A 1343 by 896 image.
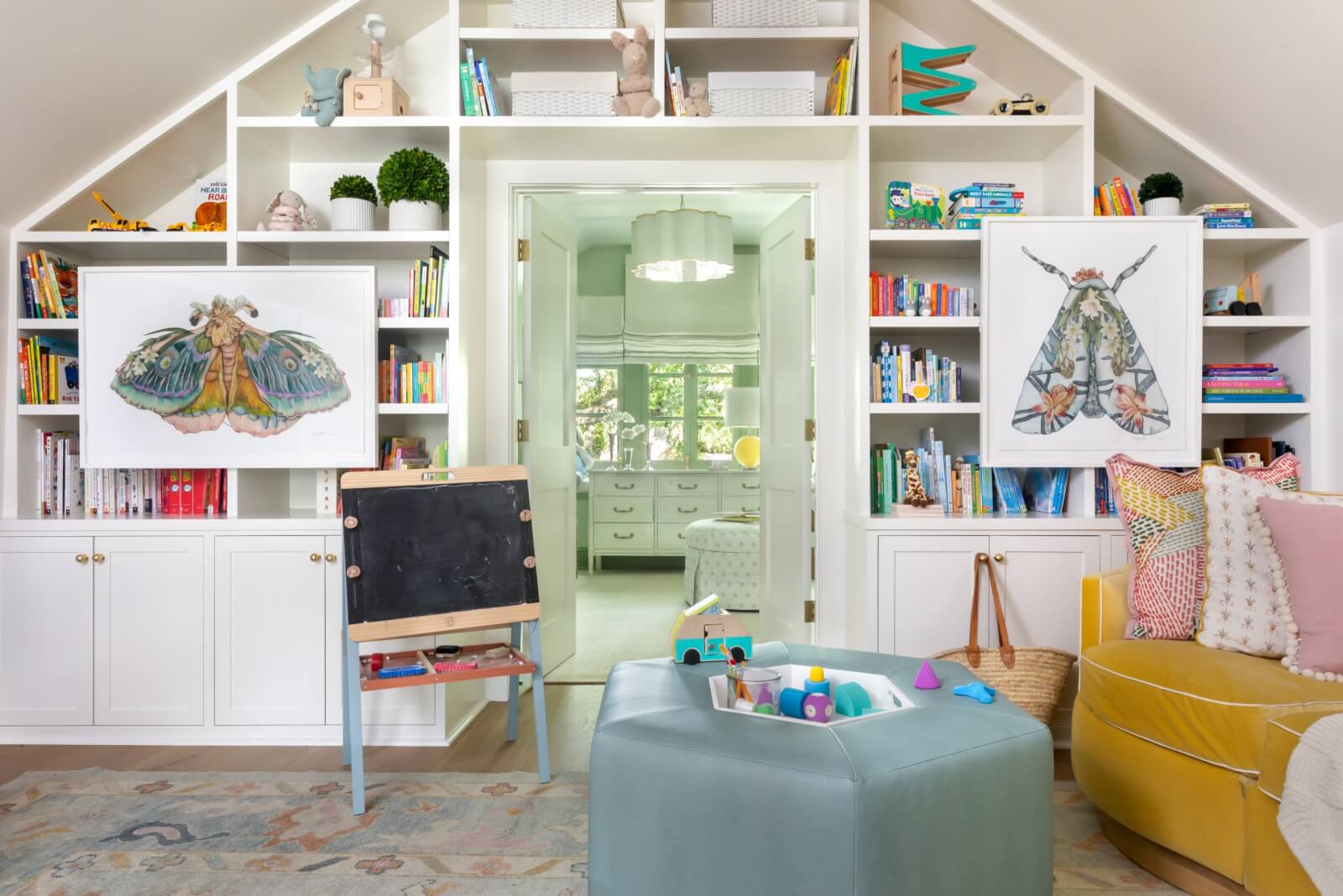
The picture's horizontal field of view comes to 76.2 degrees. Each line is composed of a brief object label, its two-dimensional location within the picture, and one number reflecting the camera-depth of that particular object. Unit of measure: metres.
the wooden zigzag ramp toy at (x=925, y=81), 3.10
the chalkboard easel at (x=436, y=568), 2.54
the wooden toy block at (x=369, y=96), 3.08
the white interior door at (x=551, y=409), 3.65
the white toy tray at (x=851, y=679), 1.92
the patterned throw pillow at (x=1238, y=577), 2.09
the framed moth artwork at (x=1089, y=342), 3.01
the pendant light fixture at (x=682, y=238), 4.54
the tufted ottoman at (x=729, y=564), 5.30
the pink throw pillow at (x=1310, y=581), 1.92
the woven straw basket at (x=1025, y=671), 2.75
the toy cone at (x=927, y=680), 1.92
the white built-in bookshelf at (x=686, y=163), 3.07
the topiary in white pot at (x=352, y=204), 3.13
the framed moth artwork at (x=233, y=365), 3.01
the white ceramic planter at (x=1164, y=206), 3.06
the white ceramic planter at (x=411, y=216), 3.11
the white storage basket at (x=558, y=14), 3.05
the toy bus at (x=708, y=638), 2.12
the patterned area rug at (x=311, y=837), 2.03
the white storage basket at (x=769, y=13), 3.03
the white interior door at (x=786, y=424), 3.65
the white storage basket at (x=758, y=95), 3.09
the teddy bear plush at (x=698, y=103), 3.08
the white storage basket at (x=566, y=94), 3.08
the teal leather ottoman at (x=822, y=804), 1.47
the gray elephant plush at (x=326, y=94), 3.05
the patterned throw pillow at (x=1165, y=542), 2.28
